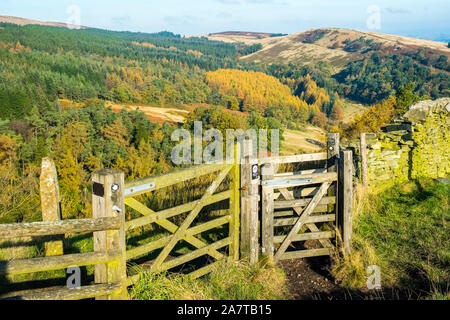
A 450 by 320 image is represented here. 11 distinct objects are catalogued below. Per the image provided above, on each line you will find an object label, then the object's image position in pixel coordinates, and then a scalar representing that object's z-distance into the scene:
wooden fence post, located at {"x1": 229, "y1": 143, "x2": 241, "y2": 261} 5.10
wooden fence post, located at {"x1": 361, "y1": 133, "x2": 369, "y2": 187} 9.44
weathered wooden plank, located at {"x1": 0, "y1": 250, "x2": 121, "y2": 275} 3.20
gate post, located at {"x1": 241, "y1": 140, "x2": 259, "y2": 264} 5.09
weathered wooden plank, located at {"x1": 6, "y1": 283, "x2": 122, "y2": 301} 3.26
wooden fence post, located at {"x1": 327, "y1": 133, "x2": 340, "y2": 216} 6.55
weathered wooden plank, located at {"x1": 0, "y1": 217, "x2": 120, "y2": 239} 3.12
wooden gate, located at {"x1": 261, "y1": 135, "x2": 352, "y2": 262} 5.40
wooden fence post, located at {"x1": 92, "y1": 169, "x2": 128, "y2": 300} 3.58
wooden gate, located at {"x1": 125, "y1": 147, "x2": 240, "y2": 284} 4.04
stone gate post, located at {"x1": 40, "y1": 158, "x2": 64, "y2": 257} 4.50
